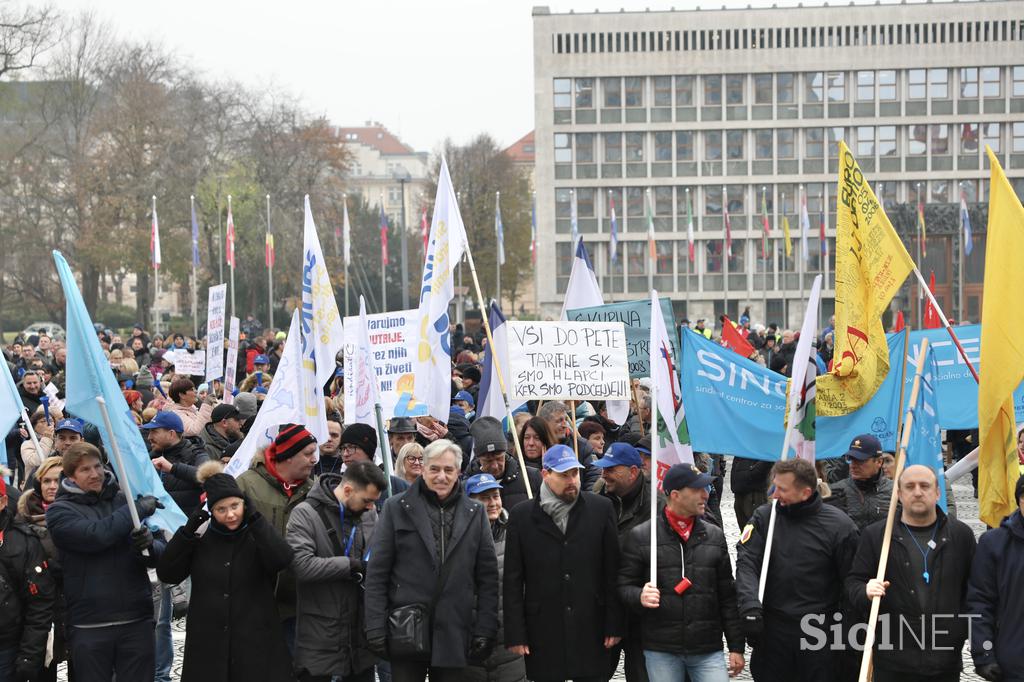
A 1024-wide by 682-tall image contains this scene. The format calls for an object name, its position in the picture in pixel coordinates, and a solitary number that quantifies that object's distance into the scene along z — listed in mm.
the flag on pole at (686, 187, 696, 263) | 60675
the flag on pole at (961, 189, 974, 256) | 54188
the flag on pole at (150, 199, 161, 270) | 41562
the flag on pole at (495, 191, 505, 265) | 53247
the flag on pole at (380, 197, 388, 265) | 51519
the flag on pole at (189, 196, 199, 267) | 43272
